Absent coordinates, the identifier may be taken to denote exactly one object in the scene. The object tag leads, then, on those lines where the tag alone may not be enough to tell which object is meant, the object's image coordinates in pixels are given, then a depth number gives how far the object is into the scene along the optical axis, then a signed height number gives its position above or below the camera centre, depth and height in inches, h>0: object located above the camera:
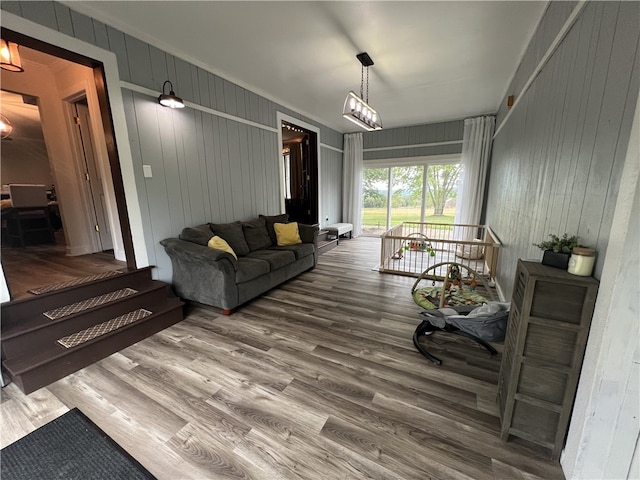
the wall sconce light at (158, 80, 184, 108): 102.6 +40.6
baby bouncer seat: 67.5 -39.1
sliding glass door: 232.7 +0.1
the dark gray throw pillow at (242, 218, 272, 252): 143.3 -22.8
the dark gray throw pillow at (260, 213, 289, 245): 158.6 -16.4
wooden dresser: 42.9 -29.4
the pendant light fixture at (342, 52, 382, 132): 114.9 +44.6
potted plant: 47.0 -11.5
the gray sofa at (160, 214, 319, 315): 102.4 -31.7
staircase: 68.4 -42.5
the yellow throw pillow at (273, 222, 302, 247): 156.3 -24.1
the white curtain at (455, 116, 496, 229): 201.3 +25.2
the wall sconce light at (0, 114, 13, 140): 133.3 +39.2
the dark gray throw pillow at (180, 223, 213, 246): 112.6 -17.8
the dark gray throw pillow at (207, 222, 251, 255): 129.0 -20.5
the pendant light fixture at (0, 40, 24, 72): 71.9 +42.3
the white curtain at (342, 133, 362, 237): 258.4 +15.9
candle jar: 42.6 -11.9
